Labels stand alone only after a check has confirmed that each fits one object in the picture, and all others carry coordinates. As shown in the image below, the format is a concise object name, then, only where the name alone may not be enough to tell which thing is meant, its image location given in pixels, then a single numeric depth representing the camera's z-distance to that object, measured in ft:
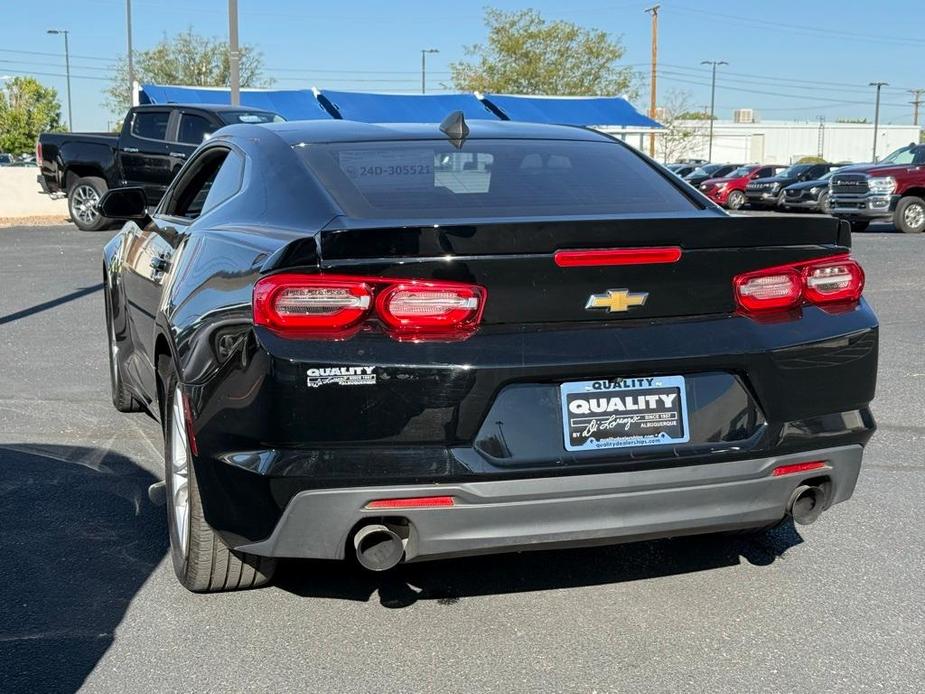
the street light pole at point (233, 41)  66.74
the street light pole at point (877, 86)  315.94
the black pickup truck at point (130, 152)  54.70
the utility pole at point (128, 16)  173.78
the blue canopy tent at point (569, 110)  104.78
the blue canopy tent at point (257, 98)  91.66
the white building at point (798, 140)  335.47
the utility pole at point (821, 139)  339.12
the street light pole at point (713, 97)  288.34
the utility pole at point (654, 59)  167.20
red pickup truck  71.92
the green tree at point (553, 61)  201.67
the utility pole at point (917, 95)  387.22
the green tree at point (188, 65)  212.64
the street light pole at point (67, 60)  252.17
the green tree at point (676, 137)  250.57
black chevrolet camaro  9.99
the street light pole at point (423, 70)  289.12
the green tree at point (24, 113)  293.84
